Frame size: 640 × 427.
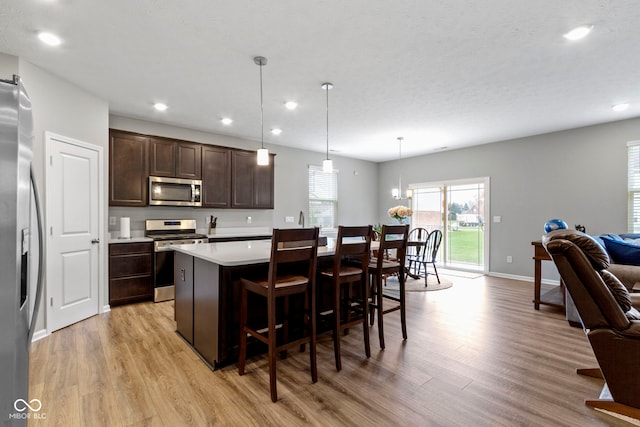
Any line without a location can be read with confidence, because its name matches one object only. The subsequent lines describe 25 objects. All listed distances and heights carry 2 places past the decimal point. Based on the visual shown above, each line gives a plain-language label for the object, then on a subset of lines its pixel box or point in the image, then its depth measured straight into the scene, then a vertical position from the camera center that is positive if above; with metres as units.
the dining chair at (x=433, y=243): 5.49 -0.59
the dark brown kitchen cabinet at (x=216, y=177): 5.04 +0.60
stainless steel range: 4.27 -0.49
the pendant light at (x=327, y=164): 3.51 +0.57
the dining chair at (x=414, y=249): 5.11 -0.80
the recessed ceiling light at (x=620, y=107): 4.00 +1.41
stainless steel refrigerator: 1.06 -0.14
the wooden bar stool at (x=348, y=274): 2.38 -0.52
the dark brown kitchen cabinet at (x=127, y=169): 4.16 +0.61
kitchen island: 2.32 -0.68
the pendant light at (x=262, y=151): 2.85 +0.62
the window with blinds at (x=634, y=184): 4.53 +0.41
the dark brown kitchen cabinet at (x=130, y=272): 3.99 -0.82
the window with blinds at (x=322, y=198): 6.89 +0.32
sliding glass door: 6.35 -0.13
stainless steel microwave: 4.48 +0.31
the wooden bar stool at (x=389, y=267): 2.71 -0.52
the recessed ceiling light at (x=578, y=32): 2.34 +1.42
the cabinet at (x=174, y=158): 4.51 +0.83
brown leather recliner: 1.79 -0.64
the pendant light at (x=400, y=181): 5.93 +0.78
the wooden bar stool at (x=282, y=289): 2.01 -0.55
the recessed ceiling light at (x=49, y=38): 2.48 +1.45
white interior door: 3.19 -0.20
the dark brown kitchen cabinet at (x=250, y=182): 5.40 +0.54
